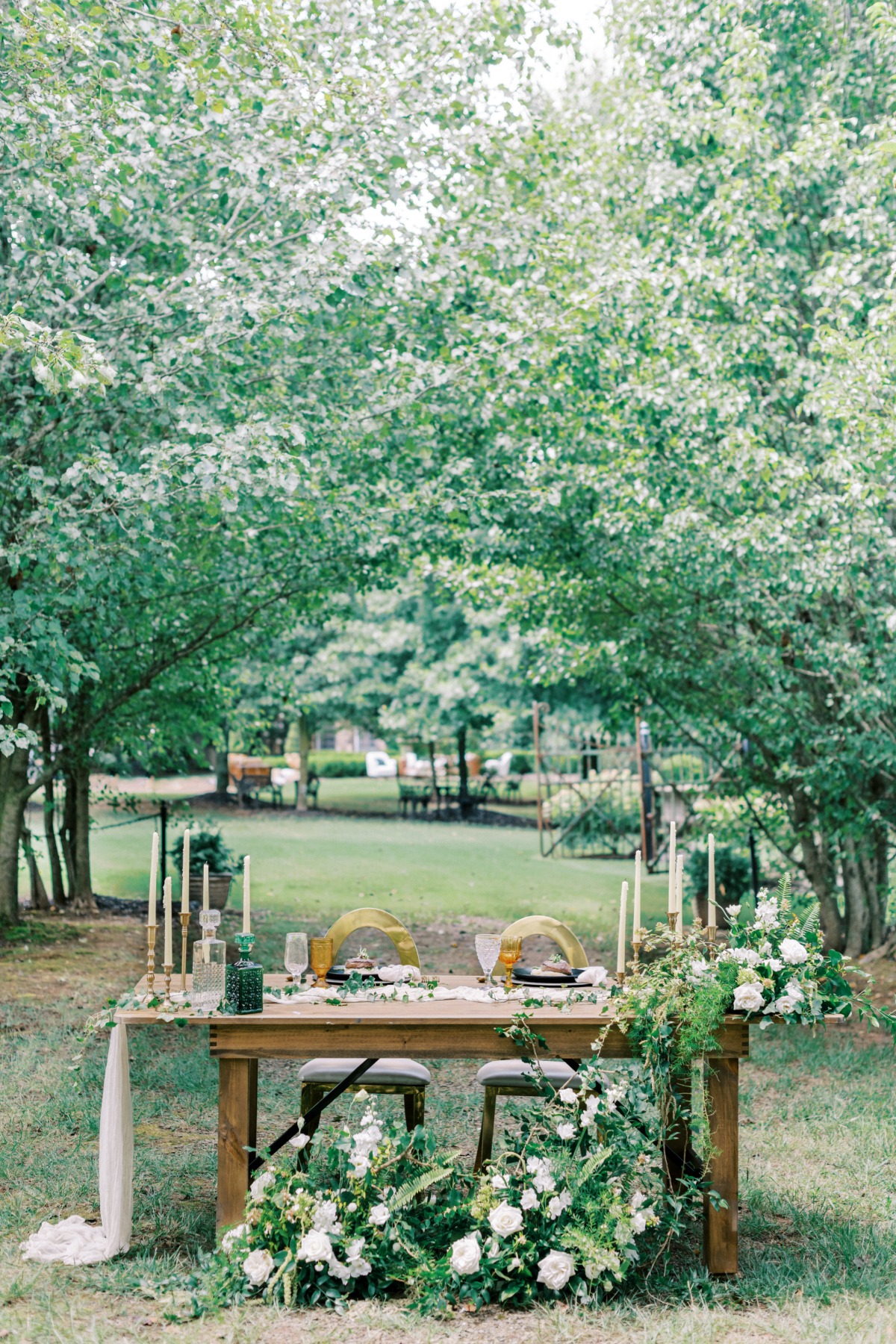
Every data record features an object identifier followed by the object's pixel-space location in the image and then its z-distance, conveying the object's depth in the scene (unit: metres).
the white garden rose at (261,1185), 3.57
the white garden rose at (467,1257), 3.46
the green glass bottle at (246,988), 3.66
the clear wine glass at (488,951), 4.11
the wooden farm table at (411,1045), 3.62
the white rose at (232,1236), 3.54
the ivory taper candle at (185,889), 3.66
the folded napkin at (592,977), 4.08
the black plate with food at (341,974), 4.11
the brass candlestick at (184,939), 3.74
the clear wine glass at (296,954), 3.92
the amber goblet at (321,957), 4.10
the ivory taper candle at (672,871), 3.63
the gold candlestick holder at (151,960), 3.79
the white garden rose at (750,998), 3.53
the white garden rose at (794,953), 3.63
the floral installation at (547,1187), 3.49
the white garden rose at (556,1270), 3.46
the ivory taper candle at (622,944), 3.93
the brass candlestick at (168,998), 3.60
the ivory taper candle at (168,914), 3.69
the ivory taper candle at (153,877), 3.68
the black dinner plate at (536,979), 4.07
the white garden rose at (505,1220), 3.48
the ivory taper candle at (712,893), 3.33
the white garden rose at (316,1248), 3.44
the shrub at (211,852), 10.46
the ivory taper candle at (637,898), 3.50
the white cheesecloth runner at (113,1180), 3.75
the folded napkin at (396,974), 4.17
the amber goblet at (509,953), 4.13
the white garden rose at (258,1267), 3.47
